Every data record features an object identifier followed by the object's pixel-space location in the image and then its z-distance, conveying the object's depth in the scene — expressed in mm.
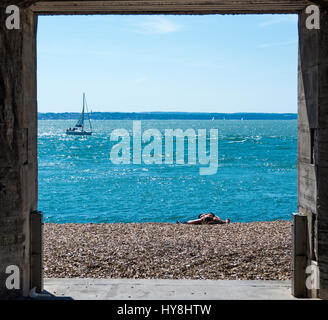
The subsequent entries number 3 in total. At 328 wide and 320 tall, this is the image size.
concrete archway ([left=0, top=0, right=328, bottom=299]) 6922
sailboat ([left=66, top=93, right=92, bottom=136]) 141250
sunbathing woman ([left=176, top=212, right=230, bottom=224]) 18002
